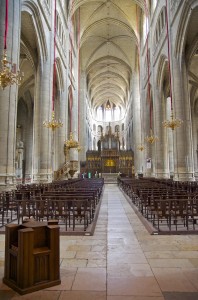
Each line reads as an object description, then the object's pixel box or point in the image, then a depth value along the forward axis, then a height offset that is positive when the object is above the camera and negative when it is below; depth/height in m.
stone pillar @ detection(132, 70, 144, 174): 39.81 +8.33
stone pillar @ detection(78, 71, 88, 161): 39.94 +8.82
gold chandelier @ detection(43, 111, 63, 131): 16.38 +3.13
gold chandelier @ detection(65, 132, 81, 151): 23.56 +2.66
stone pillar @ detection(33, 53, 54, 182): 17.84 +3.29
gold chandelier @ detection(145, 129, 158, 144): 22.45 +2.88
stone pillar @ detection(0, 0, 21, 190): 11.03 +2.71
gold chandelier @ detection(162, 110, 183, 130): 16.06 +3.13
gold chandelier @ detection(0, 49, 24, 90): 8.28 +3.28
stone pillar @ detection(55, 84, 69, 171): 23.73 +3.95
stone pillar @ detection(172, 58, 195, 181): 17.56 +2.72
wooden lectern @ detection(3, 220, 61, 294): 2.91 -1.07
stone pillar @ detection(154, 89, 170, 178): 24.22 +2.10
